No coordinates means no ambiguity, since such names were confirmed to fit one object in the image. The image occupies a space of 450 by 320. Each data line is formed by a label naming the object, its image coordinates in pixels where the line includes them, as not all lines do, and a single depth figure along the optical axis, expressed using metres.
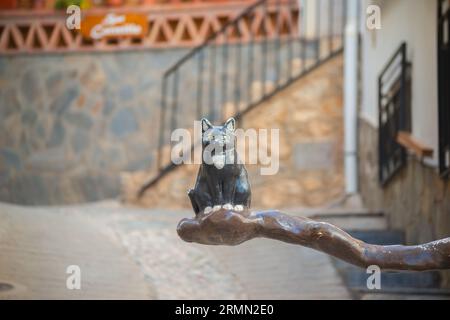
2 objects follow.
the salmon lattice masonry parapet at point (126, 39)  9.32
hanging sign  9.44
